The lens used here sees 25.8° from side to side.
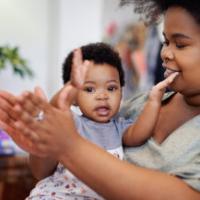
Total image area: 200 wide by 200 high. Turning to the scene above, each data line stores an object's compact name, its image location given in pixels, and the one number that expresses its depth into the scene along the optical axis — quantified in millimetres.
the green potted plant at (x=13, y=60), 2902
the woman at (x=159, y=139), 702
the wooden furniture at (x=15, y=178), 2916
